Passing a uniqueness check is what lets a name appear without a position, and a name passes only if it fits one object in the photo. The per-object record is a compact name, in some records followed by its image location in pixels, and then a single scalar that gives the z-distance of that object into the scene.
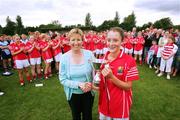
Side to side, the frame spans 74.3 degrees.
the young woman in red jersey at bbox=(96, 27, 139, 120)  1.57
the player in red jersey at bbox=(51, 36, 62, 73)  6.23
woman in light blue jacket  1.80
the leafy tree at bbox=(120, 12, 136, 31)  45.99
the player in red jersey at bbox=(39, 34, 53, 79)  5.78
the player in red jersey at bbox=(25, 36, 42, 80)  5.50
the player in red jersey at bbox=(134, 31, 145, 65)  7.89
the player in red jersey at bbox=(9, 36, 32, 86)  5.15
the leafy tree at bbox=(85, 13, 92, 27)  56.21
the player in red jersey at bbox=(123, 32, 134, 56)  8.26
